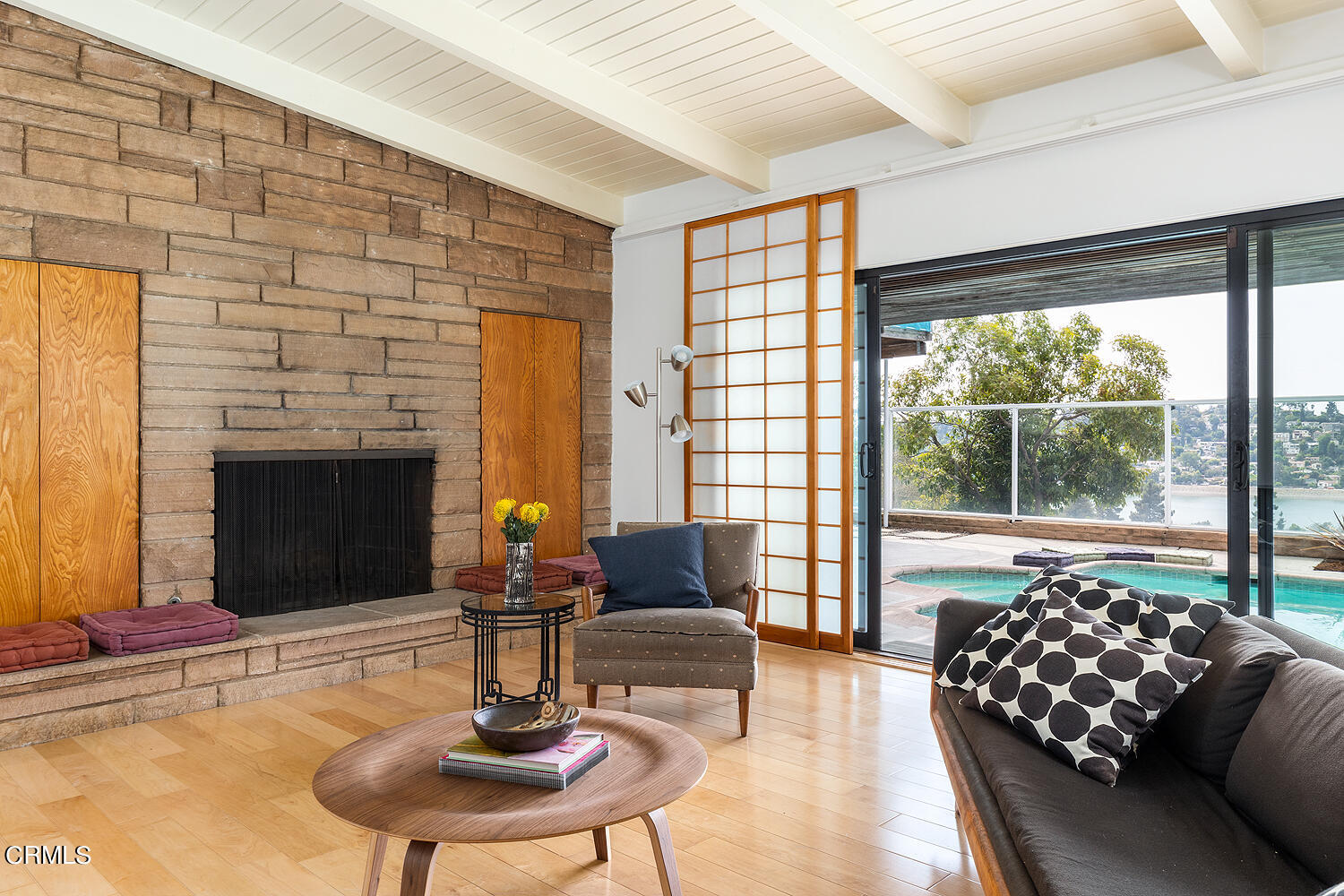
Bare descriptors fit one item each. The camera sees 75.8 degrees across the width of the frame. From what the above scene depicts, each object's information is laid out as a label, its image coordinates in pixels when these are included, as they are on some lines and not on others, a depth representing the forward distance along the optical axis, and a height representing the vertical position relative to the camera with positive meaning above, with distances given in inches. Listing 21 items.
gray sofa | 56.4 -27.1
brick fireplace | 143.5 +32.7
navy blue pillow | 145.6 -19.7
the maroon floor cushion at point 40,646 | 127.0 -29.5
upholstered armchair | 133.7 -30.8
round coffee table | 66.7 -28.7
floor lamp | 188.2 +12.1
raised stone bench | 130.2 -37.6
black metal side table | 133.7 -26.3
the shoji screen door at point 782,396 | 187.2 +13.6
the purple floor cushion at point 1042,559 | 266.4 -31.9
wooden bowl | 77.6 -25.4
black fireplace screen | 167.6 -15.9
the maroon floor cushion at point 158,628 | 137.3 -29.0
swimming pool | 267.7 -41.0
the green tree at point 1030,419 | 320.2 +14.9
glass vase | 139.3 -19.5
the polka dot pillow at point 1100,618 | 85.5 -16.7
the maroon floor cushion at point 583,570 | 197.2 -26.7
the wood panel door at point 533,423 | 206.7 +7.5
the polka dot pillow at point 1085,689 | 76.3 -21.8
